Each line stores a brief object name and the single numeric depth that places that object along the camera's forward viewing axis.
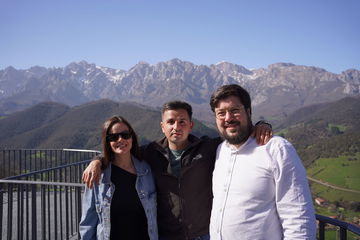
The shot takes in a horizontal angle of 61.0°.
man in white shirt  2.32
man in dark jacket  3.22
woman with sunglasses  3.23
